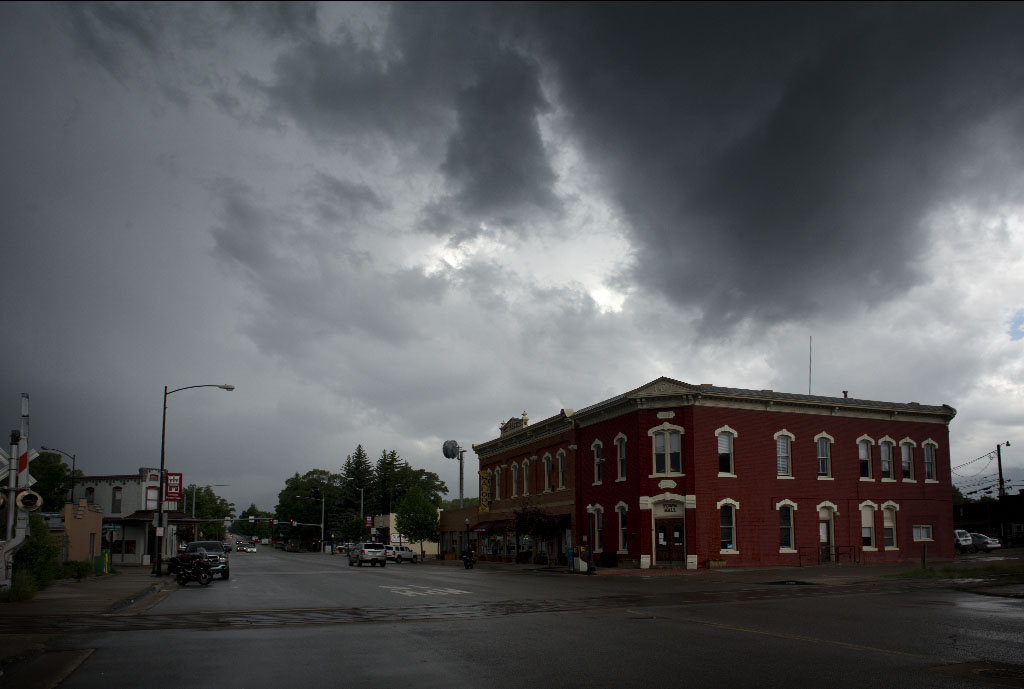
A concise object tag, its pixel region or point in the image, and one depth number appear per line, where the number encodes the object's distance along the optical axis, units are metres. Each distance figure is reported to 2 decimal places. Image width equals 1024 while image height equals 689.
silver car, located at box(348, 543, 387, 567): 61.78
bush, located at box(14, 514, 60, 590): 27.58
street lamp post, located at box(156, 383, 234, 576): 39.88
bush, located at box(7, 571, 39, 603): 22.16
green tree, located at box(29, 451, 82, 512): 92.00
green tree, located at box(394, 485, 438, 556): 83.81
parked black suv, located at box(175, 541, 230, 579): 38.16
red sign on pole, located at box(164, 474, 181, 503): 42.53
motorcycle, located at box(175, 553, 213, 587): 33.50
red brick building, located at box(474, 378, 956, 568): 41.19
